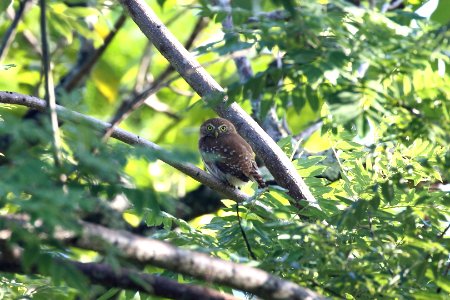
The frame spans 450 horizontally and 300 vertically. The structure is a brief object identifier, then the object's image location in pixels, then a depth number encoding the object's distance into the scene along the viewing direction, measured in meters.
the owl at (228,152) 13.90
